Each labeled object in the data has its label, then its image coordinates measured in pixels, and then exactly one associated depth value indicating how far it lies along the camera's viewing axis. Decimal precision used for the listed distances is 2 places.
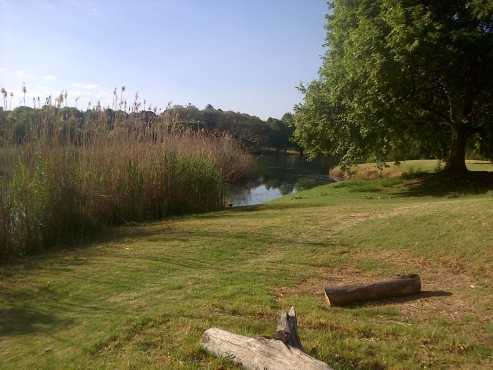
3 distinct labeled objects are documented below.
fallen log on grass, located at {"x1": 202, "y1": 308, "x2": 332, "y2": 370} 3.75
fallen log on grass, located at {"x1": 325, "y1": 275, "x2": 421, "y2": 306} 5.92
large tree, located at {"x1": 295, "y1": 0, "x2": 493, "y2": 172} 17.20
